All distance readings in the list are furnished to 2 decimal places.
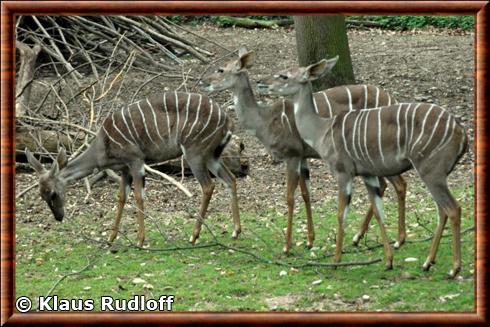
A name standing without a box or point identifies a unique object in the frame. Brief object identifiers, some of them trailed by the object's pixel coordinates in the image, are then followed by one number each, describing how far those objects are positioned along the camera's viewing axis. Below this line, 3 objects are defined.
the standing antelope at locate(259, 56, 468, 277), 11.56
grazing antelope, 14.45
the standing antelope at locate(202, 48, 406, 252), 13.89
